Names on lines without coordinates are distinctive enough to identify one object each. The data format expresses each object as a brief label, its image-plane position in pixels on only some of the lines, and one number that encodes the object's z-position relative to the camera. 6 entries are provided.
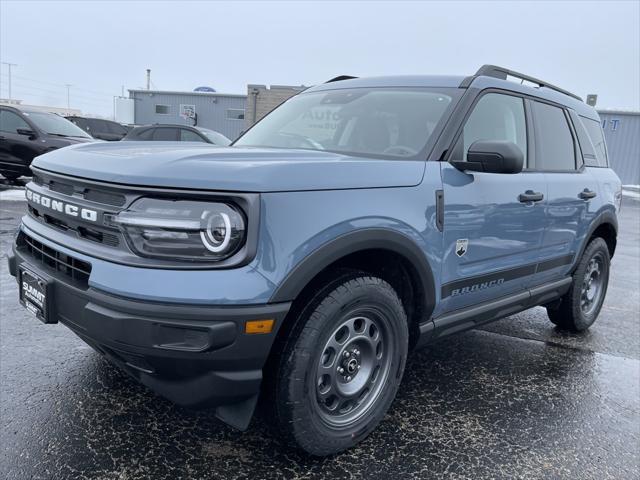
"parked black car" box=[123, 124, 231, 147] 11.63
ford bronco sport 1.92
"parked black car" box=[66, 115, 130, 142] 19.62
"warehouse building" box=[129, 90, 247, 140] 31.39
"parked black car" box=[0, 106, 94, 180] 9.91
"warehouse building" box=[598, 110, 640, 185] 24.64
